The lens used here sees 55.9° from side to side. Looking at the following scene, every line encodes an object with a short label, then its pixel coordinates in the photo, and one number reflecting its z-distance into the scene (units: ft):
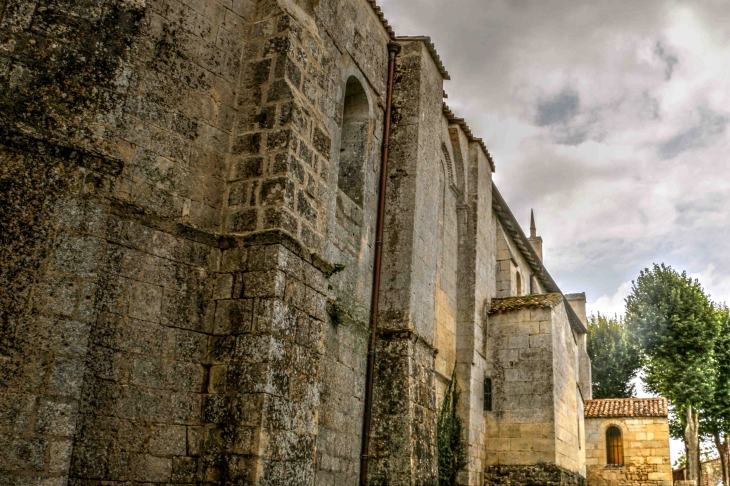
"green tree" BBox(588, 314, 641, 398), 114.21
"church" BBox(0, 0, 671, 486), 14.25
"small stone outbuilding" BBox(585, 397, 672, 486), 74.59
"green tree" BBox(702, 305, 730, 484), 81.20
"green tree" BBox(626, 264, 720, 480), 79.87
